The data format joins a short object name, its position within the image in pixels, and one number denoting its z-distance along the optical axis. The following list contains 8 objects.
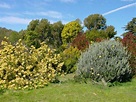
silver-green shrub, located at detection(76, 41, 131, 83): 8.12
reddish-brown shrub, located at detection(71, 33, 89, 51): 14.35
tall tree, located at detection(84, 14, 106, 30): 37.84
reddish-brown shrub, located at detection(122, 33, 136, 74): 9.85
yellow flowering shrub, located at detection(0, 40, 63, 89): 7.42
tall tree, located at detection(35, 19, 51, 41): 35.69
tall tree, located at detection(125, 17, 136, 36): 33.86
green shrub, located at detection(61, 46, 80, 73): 12.30
